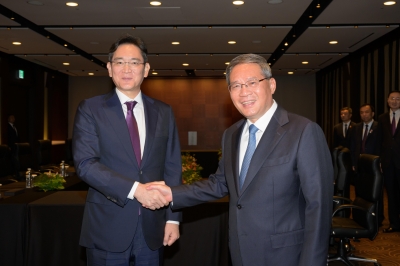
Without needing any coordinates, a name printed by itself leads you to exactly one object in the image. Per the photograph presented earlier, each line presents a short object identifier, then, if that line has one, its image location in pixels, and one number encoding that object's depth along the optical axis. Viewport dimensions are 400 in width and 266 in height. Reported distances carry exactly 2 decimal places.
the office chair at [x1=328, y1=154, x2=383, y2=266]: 4.45
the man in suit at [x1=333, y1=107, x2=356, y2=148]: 9.56
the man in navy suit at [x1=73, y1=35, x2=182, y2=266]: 2.19
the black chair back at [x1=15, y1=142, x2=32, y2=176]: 7.11
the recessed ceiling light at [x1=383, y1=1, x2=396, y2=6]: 7.45
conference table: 3.53
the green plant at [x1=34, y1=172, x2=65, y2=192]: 4.53
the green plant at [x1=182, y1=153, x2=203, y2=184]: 4.80
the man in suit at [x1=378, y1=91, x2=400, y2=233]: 6.57
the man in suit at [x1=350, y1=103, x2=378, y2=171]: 7.19
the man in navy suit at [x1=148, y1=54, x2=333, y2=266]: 1.89
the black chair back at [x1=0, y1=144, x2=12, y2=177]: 6.47
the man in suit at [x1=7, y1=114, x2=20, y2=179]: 12.63
